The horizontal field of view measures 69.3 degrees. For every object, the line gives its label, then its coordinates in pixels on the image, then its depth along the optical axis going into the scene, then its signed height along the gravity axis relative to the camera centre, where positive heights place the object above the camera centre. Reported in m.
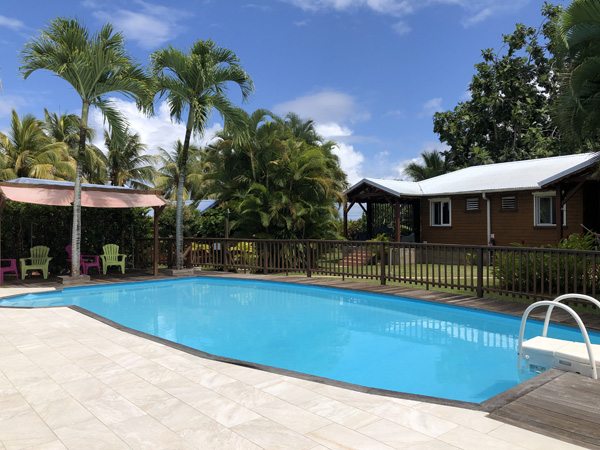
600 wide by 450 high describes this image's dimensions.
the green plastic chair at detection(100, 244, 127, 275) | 13.54 -0.55
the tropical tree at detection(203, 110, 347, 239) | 15.88 +2.14
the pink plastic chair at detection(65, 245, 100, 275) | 12.92 -0.67
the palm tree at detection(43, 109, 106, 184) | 27.53 +6.61
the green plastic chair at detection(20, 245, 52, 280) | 12.30 -0.56
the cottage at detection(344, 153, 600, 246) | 14.71 +1.46
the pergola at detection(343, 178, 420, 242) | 17.72 +1.77
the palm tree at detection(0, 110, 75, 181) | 22.47 +4.80
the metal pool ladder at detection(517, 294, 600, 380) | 3.80 -1.06
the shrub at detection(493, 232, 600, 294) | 7.44 -0.58
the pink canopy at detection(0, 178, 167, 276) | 11.04 +1.24
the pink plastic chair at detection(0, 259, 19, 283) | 11.27 -0.77
